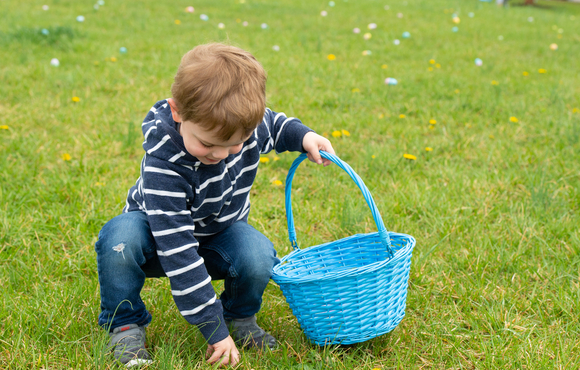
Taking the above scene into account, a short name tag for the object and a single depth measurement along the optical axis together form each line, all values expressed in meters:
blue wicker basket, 1.53
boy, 1.41
